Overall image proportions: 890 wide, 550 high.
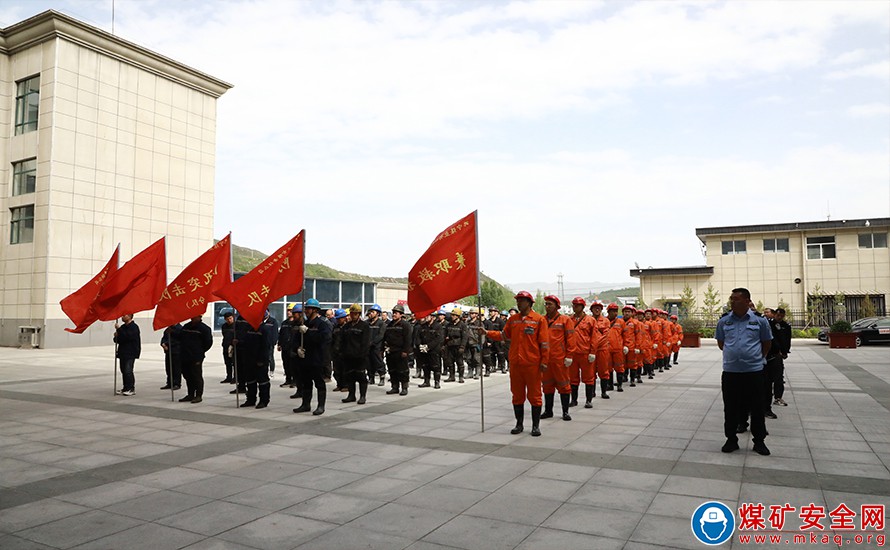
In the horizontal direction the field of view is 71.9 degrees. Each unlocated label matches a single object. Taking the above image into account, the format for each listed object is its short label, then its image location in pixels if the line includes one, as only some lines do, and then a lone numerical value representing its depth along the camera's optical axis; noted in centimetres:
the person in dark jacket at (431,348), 1410
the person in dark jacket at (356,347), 1095
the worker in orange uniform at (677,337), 1997
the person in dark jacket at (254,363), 1064
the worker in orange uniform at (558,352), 895
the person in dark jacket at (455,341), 1484
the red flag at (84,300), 1182
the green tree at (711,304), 4053
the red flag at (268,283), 993
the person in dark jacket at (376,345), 1405
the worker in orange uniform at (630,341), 1350
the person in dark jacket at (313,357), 988
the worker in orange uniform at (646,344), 1450
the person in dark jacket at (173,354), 1232
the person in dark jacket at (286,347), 1407
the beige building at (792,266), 4069
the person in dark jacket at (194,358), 1166
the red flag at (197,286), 1091
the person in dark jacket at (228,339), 1328
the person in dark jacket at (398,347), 1234
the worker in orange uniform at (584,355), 1062
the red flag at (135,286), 1159
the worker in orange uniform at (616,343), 1246
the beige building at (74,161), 2858
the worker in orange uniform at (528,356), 803
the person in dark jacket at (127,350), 1238
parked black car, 3003
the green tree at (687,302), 4178
